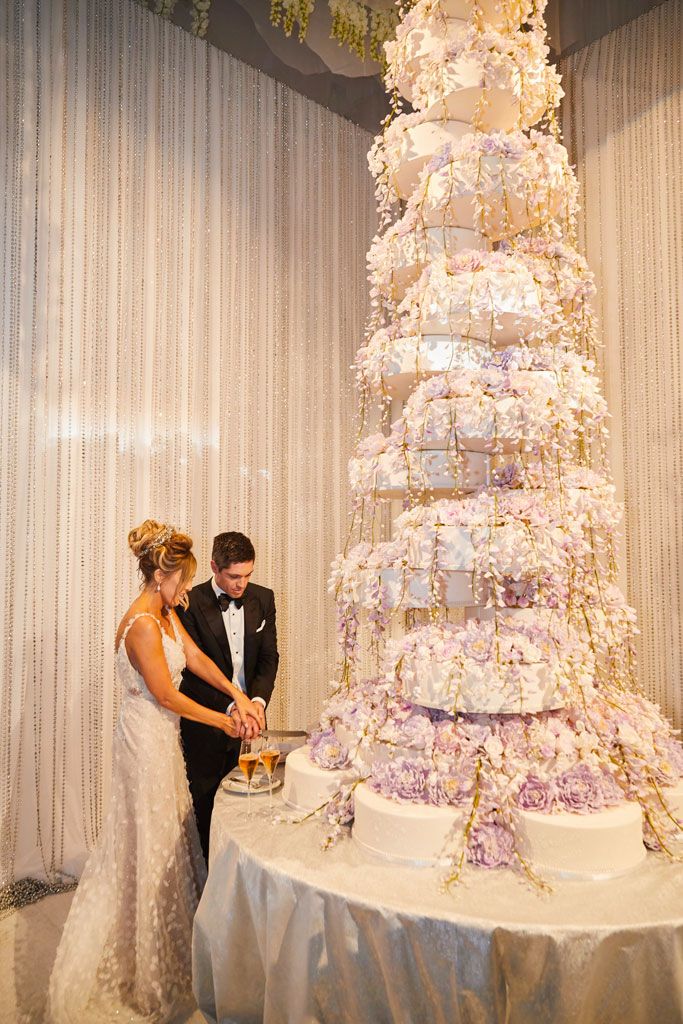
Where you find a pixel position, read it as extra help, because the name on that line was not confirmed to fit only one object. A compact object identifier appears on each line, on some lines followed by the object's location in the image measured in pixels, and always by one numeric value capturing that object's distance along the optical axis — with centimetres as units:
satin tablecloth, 170
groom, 345
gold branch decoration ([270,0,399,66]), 436
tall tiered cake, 212
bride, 255
